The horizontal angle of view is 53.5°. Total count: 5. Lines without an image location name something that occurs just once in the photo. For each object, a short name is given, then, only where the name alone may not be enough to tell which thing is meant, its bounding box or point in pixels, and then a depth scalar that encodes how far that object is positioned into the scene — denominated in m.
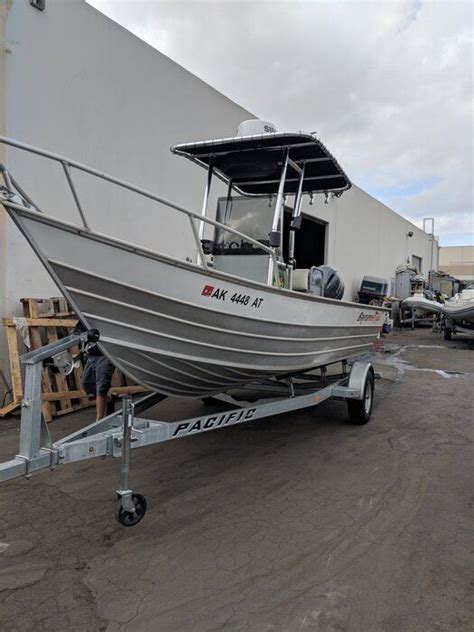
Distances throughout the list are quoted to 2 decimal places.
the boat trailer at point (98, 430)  2.49
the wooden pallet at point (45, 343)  5.14
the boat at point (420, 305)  15.74
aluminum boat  2.69
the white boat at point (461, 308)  13.23
